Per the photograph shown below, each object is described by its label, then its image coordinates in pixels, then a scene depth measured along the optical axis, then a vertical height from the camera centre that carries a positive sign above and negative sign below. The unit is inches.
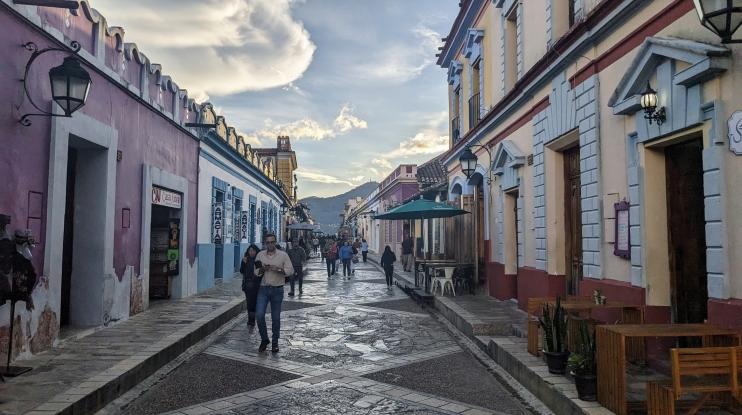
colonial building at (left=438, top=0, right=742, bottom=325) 189.6 +43.0
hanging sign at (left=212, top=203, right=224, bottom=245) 589.9 +21.6
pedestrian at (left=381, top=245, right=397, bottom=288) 654.4 -23.2
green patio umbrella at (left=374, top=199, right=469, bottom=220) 528.7 +32.8
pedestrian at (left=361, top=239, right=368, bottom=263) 1163.9 -8.7
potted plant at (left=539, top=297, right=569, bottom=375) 208.5 -37.2
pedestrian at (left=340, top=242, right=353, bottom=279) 802.8 -15.6
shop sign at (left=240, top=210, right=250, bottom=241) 758.5 +26.5
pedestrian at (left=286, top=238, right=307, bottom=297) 550.8 -13.9
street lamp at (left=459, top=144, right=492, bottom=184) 513.9 +77.3
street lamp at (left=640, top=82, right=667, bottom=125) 221.1 +55.9
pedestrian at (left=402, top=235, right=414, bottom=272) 931.7 -16.4
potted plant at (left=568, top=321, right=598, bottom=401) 177.9 -41.2
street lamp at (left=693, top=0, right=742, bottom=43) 164.9 +69.6
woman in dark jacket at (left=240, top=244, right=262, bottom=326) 363.9 -23.0
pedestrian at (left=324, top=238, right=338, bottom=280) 820.0 -18.8
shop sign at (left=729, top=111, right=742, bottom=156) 178.7 +36.9
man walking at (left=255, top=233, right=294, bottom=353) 292.5 -21.9
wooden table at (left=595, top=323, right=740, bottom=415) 161.0 -29.7
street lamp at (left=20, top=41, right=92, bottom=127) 237.0 +69.5
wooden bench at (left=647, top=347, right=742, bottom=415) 142.6 -32.2
